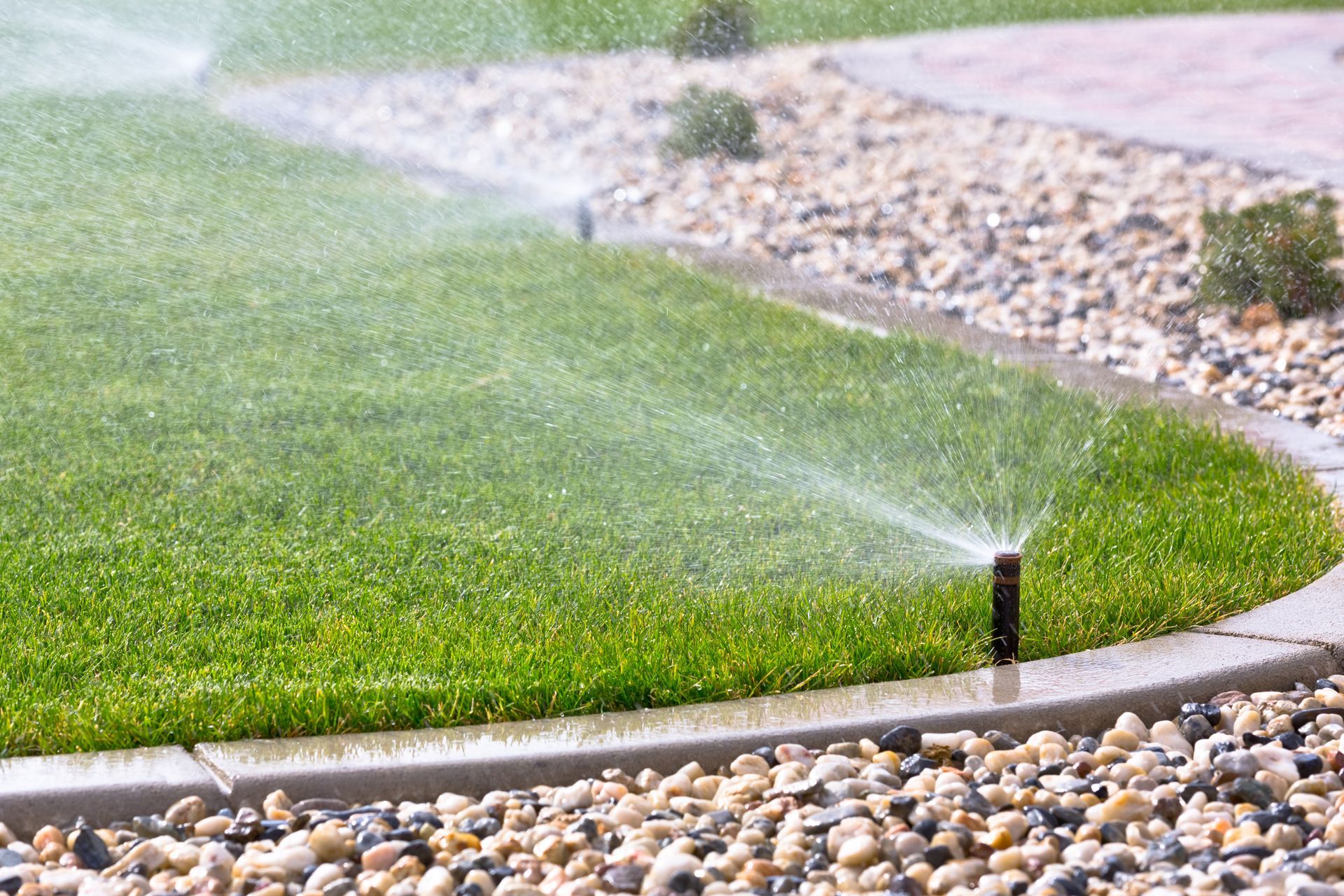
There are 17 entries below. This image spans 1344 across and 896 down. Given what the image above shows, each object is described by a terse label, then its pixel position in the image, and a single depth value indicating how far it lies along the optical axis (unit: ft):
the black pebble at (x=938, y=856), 15.15
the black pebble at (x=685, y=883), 14.67
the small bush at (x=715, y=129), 62.28
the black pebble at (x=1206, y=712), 18.24
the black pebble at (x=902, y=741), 17.53
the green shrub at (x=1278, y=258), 38.68
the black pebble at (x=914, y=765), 17.10
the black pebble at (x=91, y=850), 15.40
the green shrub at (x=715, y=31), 90.22
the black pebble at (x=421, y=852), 15.34
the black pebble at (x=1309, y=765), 17.13
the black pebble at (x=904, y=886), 14.66
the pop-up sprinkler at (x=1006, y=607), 19.27
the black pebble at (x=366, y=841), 15.45
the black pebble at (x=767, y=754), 17.25
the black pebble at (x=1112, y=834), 15.72
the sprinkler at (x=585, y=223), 47.96
